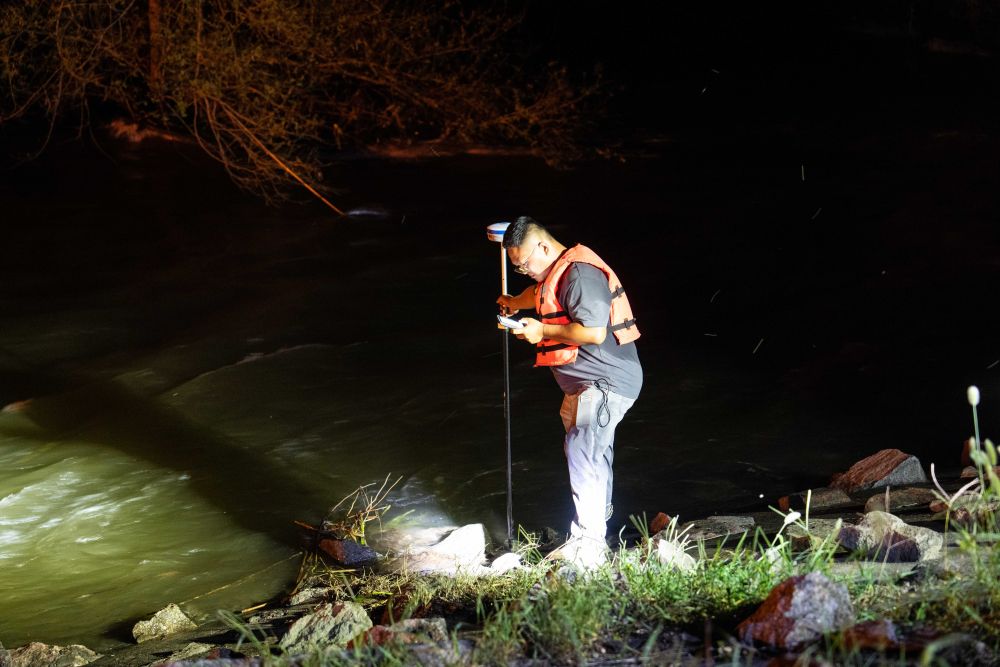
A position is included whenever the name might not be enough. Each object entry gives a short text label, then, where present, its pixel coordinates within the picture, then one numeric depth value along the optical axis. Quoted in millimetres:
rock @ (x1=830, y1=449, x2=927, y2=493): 7746
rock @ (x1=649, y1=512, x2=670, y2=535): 7235
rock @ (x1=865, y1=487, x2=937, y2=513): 7156
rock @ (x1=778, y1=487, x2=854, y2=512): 7434
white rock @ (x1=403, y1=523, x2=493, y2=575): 6560
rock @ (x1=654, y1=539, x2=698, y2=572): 4921
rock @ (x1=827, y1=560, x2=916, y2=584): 4457
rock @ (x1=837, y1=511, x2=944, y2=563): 5352
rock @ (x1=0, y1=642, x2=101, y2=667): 5730
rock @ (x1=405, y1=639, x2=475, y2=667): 4000
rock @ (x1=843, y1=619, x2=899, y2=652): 3719
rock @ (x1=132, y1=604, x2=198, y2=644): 6145
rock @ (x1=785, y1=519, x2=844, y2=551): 5910
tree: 14500
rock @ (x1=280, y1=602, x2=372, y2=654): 4770
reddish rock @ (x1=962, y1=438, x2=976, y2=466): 8043
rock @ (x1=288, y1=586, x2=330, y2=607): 6316
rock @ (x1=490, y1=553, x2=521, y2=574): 5934
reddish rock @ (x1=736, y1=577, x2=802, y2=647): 3965
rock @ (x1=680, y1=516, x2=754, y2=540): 6797
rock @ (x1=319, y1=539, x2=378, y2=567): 7035
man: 5770
